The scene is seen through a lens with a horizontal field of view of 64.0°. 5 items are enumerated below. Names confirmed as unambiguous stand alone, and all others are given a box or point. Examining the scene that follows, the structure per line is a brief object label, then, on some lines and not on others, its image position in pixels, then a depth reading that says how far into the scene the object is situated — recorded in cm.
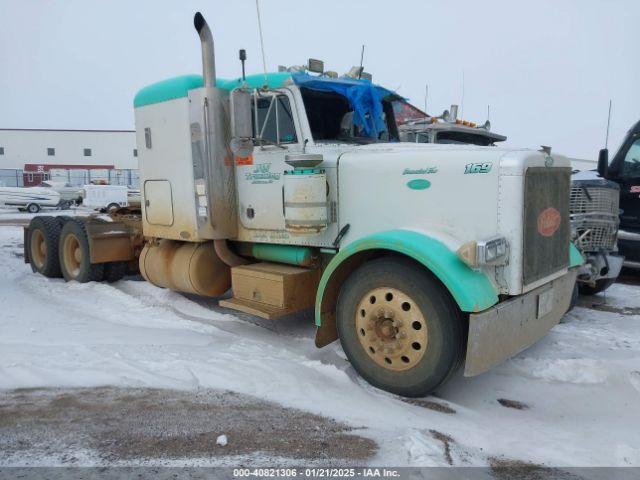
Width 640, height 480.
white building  5194
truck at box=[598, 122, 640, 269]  794
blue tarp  507
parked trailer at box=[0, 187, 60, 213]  2716
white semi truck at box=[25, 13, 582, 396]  368
